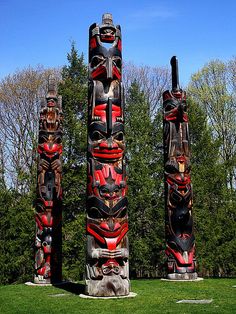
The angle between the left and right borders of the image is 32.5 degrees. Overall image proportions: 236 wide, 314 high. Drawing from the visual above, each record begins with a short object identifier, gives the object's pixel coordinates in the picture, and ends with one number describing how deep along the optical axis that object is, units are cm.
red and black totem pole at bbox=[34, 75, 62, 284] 1619
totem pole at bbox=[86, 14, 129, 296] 1143
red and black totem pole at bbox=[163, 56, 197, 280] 1639
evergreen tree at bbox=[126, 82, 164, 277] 2489
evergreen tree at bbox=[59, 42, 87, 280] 2427
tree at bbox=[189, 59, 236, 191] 3106
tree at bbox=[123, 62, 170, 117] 3278
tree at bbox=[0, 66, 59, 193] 2927
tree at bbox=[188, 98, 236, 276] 2422
